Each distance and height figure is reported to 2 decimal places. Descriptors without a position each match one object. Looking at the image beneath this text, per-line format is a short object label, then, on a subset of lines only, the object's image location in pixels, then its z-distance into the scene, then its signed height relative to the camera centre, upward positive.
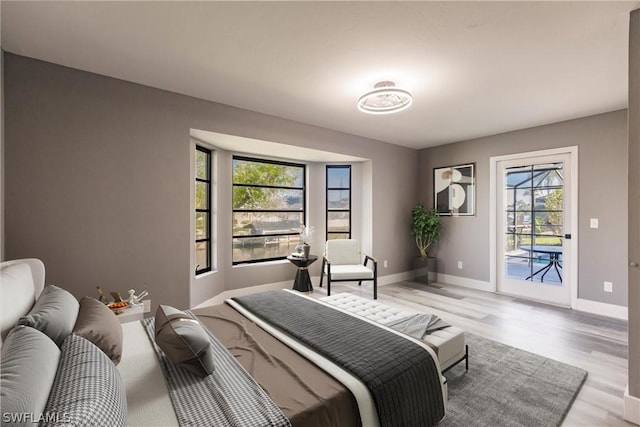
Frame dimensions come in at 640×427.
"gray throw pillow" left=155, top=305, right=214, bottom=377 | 1.35 -0.62
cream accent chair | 4.38 -0.81
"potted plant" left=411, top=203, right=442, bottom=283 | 5.45 -0.26
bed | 1.19 -0.77
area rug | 1.87 -1.28
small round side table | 4.63 -1.00
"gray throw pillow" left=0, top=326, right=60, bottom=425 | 0.75 -0.48
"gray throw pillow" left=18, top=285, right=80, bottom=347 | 1.28 -0.48
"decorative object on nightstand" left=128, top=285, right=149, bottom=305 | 2.67 -0.79
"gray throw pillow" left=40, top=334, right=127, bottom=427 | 0.83 -0.56
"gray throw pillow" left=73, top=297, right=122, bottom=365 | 1.36 -0.56
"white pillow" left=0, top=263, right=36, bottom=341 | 1.25 -0.39
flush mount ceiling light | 2.77 +1.17
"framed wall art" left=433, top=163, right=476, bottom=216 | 5.15 +0.46
